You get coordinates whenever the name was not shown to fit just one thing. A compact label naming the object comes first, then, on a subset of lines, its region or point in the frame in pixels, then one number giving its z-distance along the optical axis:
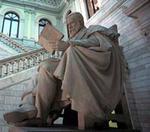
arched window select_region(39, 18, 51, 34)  9.17
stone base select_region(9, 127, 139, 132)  0.95
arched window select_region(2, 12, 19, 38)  8.22
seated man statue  1.05
